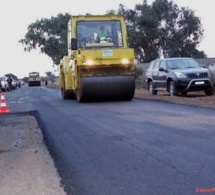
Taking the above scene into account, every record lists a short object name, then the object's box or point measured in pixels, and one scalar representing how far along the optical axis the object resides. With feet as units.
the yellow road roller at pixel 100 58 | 61.98
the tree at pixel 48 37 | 244.63
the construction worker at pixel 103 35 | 64.39
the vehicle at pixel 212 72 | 70.44
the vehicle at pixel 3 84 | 159.02
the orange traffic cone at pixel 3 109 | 59.10
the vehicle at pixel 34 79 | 280.72
